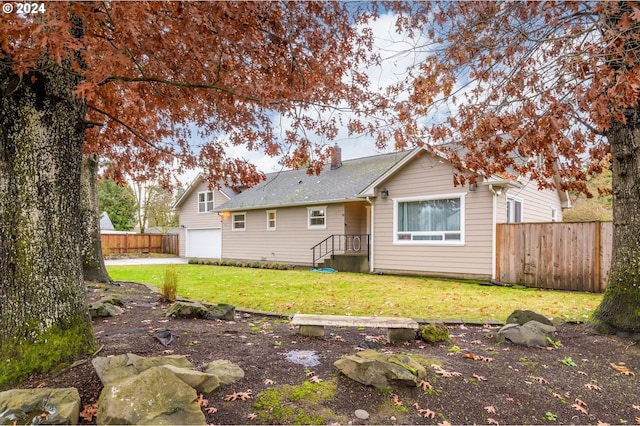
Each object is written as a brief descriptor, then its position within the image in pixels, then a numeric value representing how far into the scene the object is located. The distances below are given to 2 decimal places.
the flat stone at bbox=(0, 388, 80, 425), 2.45
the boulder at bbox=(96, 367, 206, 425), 2.38
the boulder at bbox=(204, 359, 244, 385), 3.15
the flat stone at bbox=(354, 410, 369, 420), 2.72
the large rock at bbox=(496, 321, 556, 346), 4.39
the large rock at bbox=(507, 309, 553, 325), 4.94
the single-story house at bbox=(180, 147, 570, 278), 11.62
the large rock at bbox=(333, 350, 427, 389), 3.07
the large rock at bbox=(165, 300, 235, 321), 5.54
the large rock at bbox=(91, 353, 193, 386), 2.92
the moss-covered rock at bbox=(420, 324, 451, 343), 4.46
